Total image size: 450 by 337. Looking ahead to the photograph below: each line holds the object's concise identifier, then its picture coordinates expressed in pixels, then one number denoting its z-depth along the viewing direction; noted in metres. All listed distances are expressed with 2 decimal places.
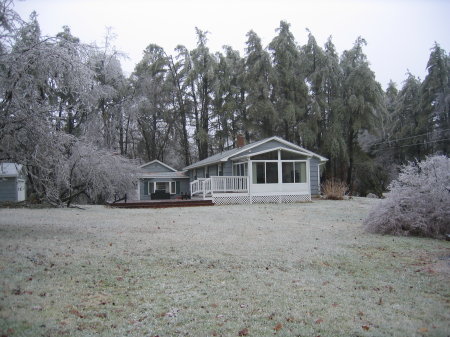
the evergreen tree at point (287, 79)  29.42
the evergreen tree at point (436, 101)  29.00
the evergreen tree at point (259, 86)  29.19
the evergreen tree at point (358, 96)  29.05
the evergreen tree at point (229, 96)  31.83
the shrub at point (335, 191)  21.86
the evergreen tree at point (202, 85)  32.12
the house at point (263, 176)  20.34
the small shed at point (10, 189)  25.36
